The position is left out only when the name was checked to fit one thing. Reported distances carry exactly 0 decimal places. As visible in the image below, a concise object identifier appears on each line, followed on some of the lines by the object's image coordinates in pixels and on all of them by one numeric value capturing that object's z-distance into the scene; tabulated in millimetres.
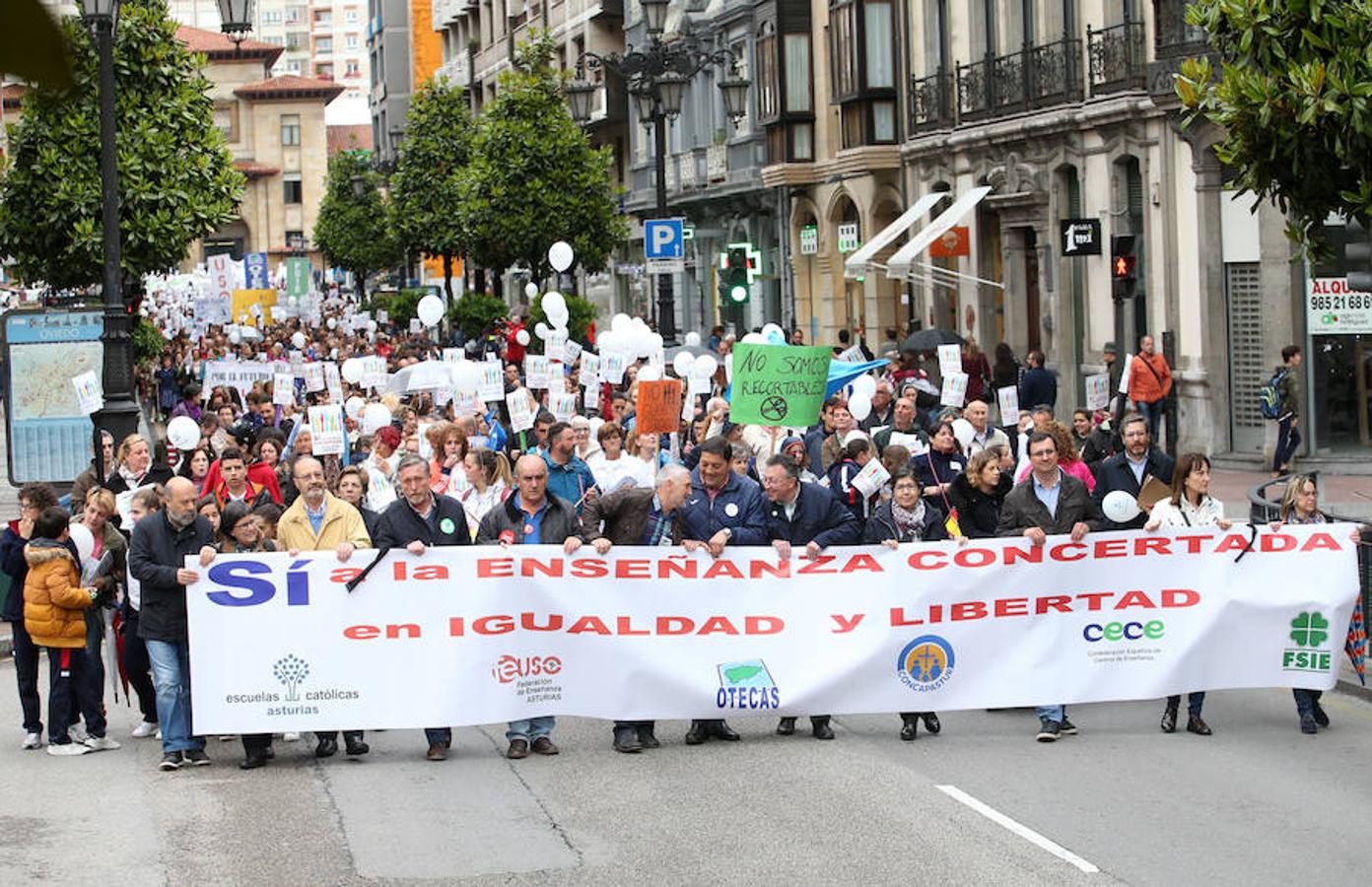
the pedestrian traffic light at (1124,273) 27250
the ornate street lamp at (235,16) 18688
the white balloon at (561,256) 31422
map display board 20688
